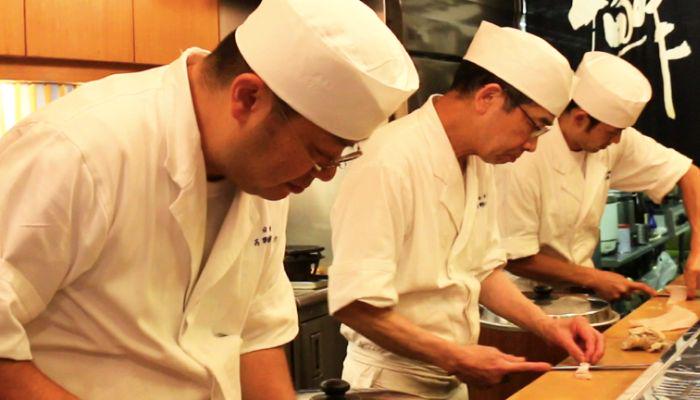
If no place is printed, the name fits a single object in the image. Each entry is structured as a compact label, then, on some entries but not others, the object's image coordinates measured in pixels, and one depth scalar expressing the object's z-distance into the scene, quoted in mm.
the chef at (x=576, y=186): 3111
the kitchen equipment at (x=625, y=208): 4883
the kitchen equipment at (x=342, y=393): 1414
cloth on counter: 2483
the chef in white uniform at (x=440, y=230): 2094
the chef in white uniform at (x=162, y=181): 1173
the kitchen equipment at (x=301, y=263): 3719
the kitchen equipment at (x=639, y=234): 4914
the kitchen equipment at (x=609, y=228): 4684
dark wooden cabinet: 3480
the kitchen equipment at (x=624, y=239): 4762
